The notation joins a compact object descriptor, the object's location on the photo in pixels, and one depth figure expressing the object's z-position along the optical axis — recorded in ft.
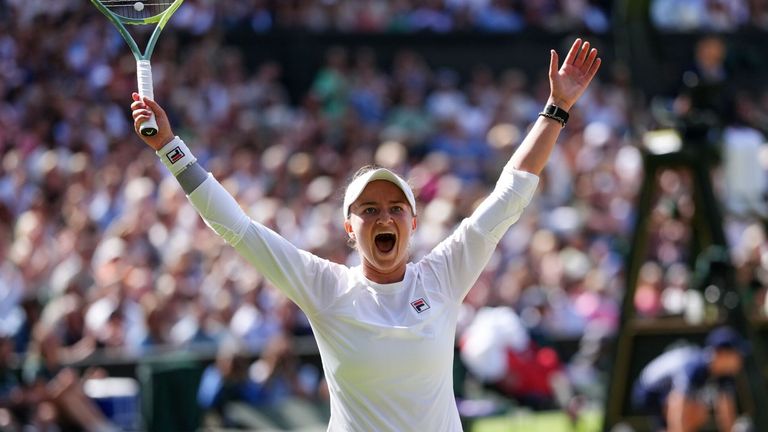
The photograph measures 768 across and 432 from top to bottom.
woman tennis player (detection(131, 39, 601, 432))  27.22
